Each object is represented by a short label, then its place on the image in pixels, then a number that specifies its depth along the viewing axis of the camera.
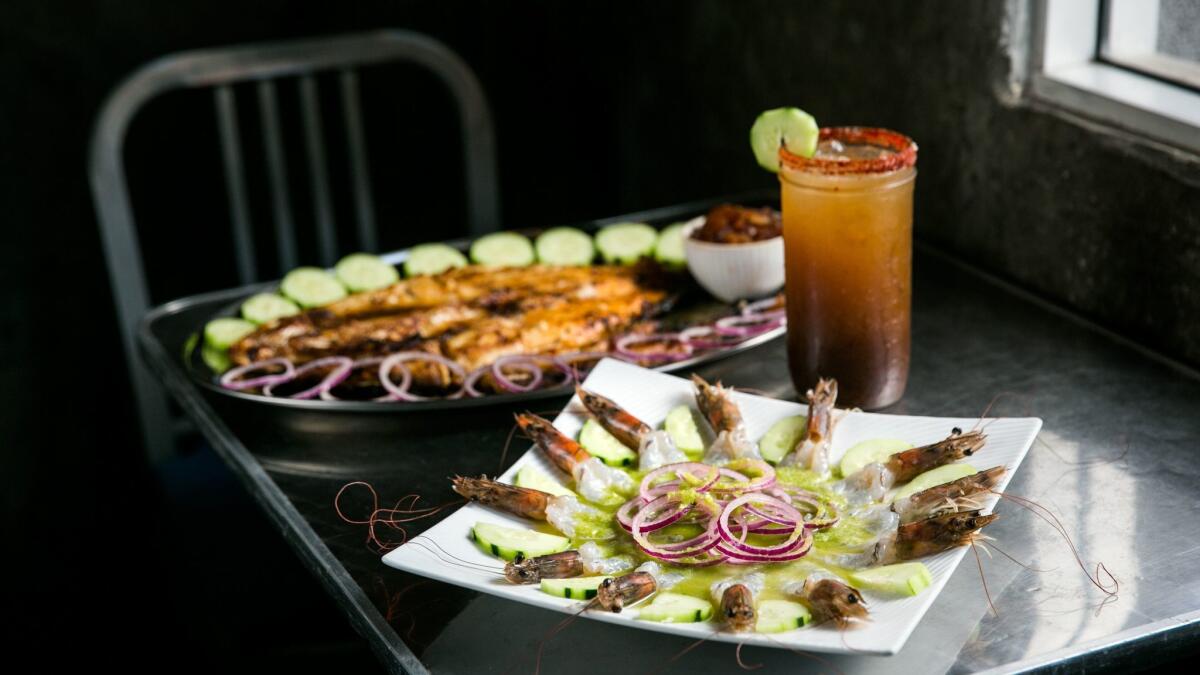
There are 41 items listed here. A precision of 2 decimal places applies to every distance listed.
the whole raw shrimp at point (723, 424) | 1.35
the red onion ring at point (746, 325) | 1.72
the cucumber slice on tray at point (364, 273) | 1.99
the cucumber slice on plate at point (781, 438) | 1.36
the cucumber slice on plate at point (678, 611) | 1.05
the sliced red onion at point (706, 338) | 1.69
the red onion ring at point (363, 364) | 1.64
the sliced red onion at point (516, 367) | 1.60
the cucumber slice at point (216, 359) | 1.73
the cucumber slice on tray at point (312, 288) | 1.94
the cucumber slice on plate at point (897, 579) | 1.05
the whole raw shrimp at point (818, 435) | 1.32
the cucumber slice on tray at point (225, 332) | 1.79
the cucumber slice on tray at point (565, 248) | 2.05
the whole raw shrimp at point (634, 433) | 1.36
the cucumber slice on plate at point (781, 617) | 1.02
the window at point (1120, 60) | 1.64
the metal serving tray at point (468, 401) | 1.54
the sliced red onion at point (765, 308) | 1.77
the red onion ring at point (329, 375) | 1.62
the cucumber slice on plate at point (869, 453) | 1.31
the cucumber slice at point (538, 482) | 1.30
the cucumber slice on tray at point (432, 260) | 2.03
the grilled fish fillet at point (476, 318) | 1.71
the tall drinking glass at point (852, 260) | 1.41
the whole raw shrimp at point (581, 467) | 1.30
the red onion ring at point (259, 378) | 1.63
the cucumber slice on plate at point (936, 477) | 1.24
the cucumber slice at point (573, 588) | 1.08
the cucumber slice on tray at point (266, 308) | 1.88
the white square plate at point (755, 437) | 1.00
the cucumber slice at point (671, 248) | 2.01
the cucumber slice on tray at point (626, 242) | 2.04
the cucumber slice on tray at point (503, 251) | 2.05
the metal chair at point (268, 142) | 2.21
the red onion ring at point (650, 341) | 1.65
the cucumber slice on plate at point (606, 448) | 1.38
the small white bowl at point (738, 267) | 1.78
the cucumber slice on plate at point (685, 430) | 1.40
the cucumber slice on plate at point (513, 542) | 1.17
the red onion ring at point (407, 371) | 1.61
